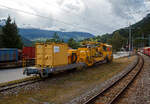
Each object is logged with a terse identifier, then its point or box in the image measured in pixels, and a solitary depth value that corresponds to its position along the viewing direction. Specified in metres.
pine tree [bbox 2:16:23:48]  32.06
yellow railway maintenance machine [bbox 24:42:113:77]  8.93
